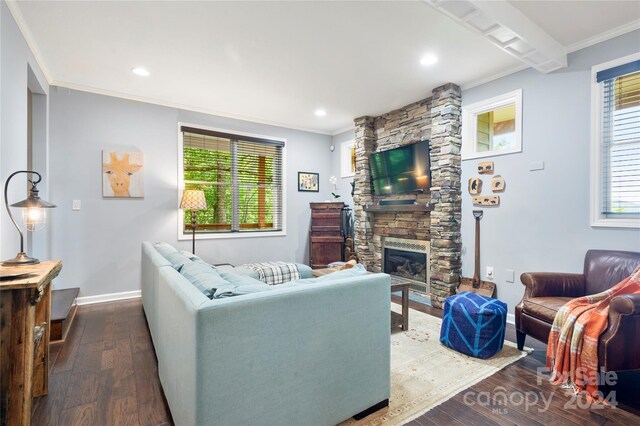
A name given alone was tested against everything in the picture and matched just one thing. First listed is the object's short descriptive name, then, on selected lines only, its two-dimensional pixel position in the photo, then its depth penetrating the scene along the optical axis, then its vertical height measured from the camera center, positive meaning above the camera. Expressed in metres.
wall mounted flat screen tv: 3.96 +0.58
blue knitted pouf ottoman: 2.36 -0.92
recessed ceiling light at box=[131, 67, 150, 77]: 3.23 +1.50
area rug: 1.75 -1.17
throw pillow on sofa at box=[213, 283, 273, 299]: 1.33 -0.37
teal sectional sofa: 1.18 -0.64
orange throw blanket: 1.90 -0.83
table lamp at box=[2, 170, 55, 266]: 1.80 -0.01
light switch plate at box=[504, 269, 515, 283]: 3.23 -0.69
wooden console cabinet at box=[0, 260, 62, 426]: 1.32 -0.61
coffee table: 2.87 -0.91
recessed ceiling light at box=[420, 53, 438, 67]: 2.96 +1.52
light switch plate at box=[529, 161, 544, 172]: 3.00 +0.46
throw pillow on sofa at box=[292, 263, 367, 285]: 1.61 -0.37
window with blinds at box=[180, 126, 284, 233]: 4.56 +0.50
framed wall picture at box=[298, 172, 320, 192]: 5.51 +0.53
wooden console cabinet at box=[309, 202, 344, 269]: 5.10 -0.44
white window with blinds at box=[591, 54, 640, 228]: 2.51 +0.58
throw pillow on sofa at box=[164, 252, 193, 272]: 2.09 -0.38
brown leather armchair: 1.83 -0.68
